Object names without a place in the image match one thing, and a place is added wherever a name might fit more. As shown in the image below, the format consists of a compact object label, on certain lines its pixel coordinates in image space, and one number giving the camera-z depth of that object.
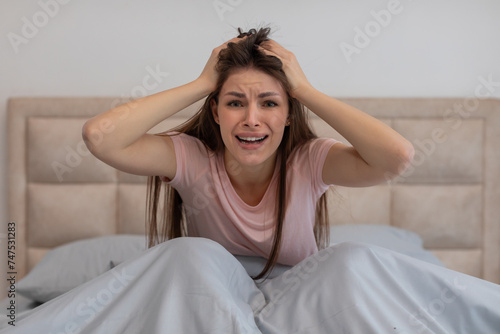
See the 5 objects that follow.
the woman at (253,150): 1.33
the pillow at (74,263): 1.67
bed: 2.19
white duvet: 1.02
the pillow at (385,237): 1.84
